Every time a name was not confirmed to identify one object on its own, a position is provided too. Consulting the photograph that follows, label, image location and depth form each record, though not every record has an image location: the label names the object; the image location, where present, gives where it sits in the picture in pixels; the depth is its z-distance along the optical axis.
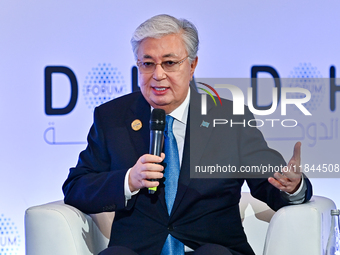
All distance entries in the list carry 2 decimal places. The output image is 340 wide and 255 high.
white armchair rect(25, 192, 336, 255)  4.75
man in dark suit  4.84
